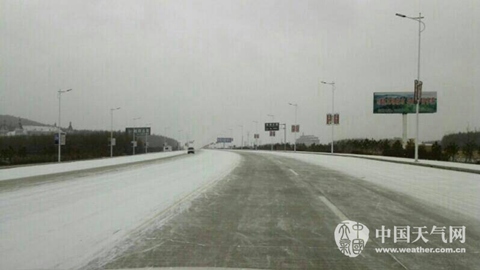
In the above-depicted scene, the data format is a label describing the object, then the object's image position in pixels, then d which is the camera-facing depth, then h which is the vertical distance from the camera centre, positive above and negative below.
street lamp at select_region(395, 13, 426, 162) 33.31 +6.84
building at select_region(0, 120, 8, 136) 127.90 +2.24
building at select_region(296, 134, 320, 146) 164.02 +2.38
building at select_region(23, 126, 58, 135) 124.99 +3.19
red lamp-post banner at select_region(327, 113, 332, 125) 63.46 +4.10
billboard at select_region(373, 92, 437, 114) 62.22 +6.73
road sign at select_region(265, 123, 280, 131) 113.56 +4.98
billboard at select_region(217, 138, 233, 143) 173.12 +1.40
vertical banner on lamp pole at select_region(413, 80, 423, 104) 33.53 +4.60
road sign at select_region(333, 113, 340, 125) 63.03 +4.05
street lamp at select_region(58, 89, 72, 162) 54.22 +0.55
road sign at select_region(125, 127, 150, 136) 113.25 +3.19
